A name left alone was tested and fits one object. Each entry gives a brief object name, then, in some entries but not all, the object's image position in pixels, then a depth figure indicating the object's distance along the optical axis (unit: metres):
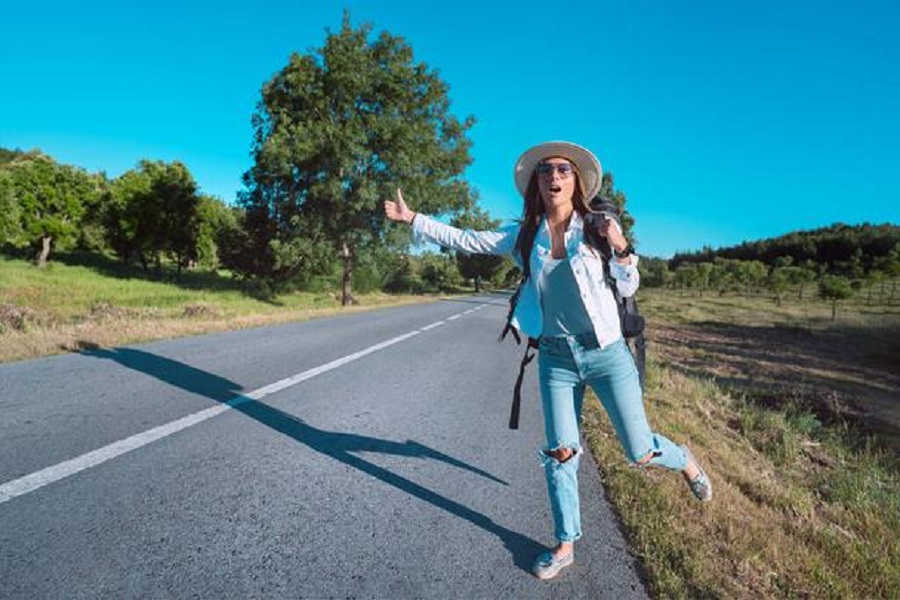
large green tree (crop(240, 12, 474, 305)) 20.66
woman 2.38
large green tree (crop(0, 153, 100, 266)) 35.06
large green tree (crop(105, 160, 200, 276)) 38.50
